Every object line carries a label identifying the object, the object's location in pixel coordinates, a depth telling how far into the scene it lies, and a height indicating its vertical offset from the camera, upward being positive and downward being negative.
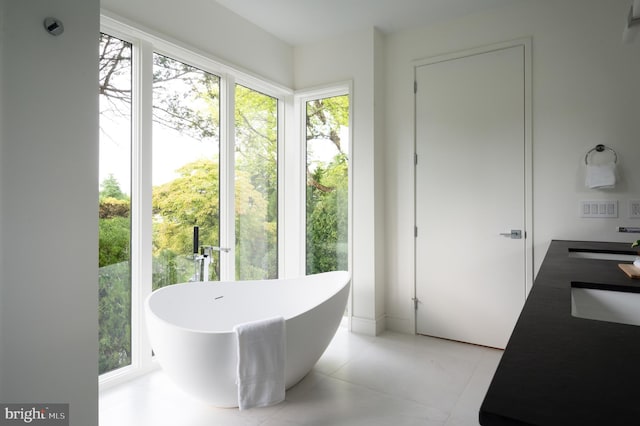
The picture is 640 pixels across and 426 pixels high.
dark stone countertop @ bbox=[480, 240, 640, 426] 0.51 -0.27
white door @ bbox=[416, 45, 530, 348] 2.97 +0.14
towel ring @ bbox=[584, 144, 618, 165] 2.61 +0.43
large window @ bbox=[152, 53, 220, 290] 2.70 +0.35
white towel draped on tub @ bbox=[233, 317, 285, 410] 1.91 -0.77
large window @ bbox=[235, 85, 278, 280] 3.36 +0.27
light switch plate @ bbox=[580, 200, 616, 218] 2.61 +0.03
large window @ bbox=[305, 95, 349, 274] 3.65 +0.29
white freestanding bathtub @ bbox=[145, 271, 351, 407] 1.93 -0.68
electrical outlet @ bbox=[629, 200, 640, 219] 2.54 +0.02
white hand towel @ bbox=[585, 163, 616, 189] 2.53 +0.24
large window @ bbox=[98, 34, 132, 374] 2.39 +0.05
